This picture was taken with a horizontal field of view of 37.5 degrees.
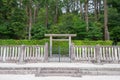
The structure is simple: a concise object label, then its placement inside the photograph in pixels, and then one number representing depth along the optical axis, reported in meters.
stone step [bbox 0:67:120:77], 8.16
